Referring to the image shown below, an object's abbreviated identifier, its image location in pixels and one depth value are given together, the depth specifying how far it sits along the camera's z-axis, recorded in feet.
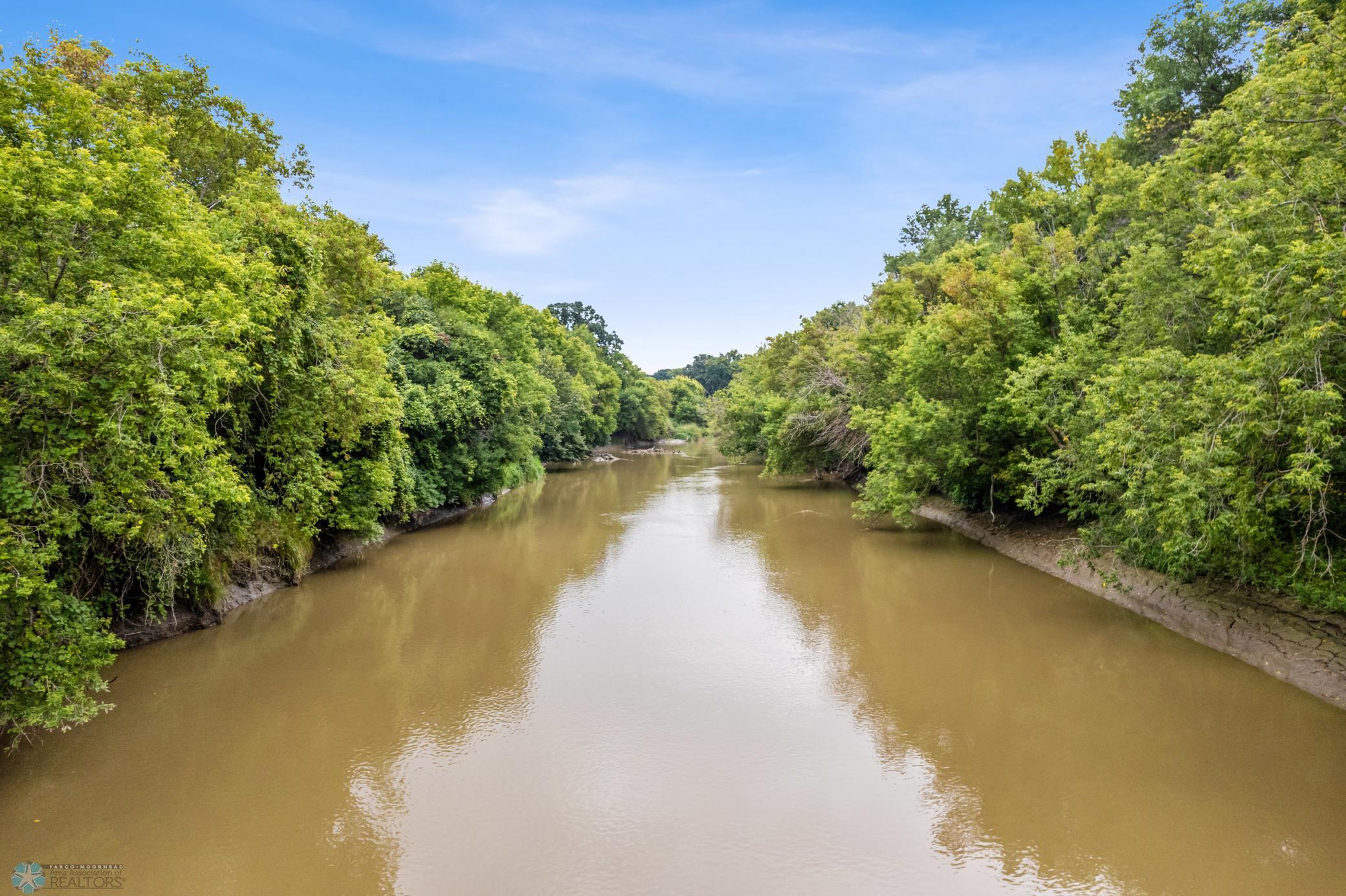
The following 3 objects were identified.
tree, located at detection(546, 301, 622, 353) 291.99
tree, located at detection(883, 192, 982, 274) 139.95
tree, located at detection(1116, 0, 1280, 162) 64.95
